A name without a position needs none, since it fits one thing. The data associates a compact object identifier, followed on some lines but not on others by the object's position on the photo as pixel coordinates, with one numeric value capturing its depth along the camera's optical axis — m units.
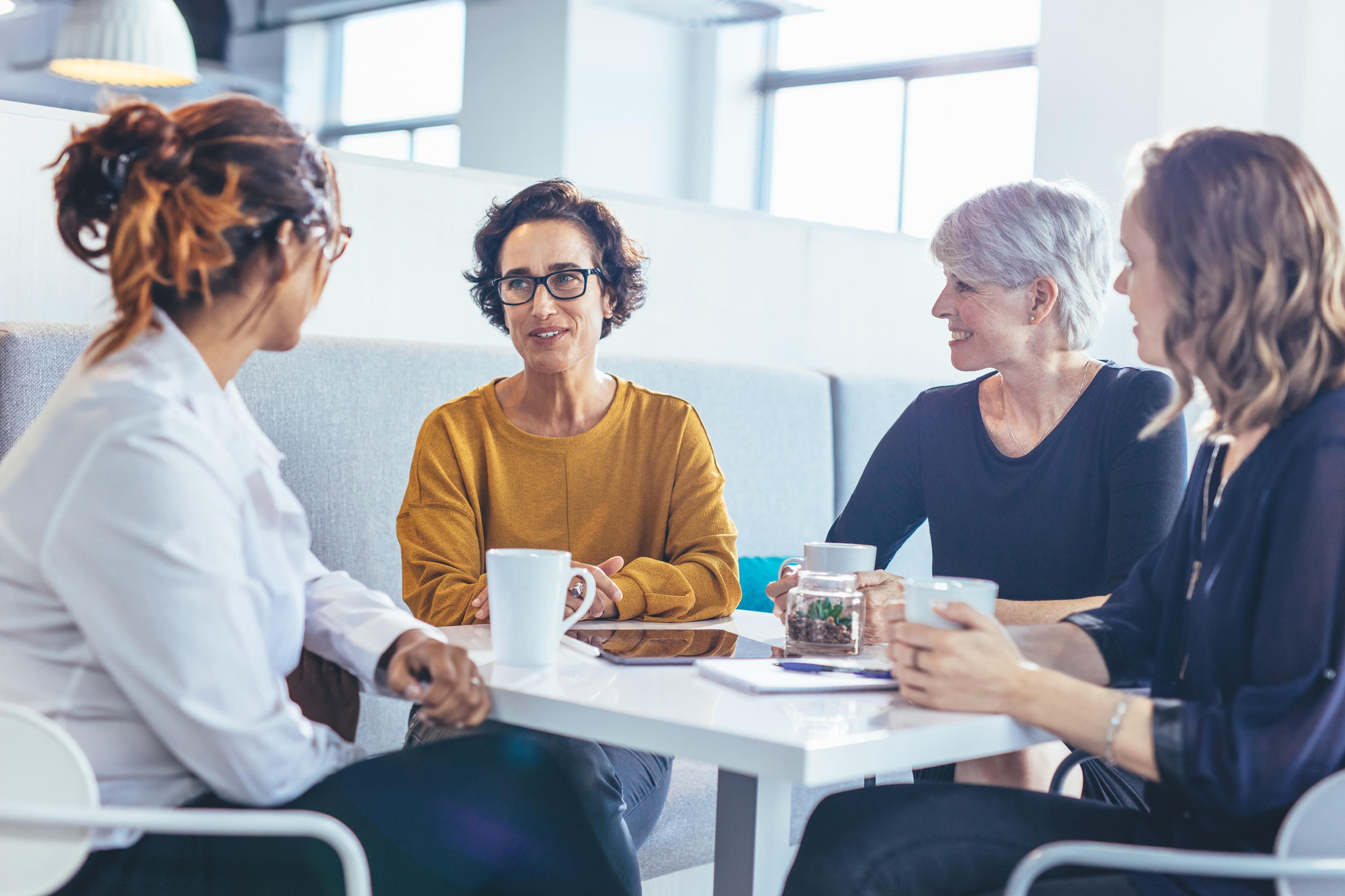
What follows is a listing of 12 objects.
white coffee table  1.02
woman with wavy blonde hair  1.07
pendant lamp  4.80
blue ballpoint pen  1.30
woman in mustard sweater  1.79
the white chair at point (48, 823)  0.97
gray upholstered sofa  1.81
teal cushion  2.55
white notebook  1.20
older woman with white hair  1.79
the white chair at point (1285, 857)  0.97
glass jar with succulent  1.39
